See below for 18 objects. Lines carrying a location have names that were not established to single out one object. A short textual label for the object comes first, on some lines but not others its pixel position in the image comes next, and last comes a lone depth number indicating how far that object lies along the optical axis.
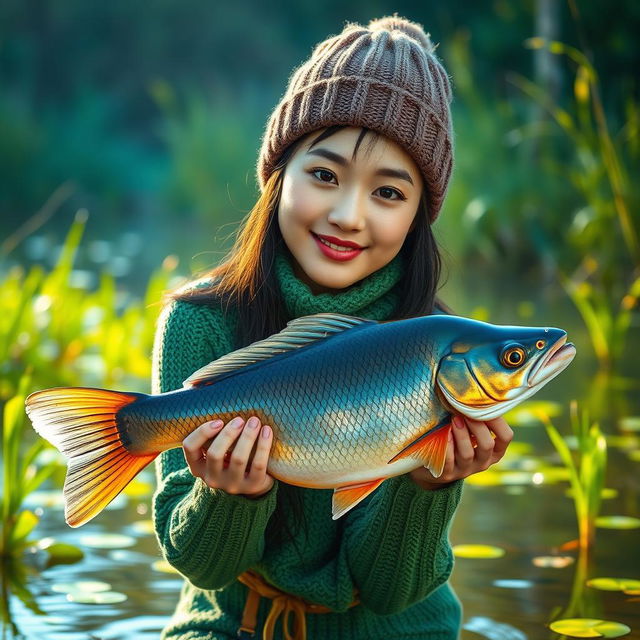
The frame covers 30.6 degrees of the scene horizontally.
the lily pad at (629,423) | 4.66
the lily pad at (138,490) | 3.99
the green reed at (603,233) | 4.87
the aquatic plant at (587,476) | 3.27
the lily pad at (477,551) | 3.42
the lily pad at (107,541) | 3.51
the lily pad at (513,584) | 3.18
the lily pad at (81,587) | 3.12
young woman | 2.29
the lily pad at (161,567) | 3.32
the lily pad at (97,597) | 3.05
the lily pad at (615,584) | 3.12
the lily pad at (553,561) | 3.34
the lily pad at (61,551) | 3.37
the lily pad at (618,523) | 3.60
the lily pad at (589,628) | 2.81
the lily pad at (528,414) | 4.93
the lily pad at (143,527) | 3.66
